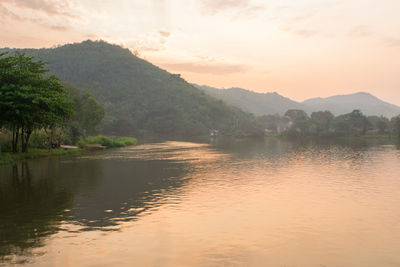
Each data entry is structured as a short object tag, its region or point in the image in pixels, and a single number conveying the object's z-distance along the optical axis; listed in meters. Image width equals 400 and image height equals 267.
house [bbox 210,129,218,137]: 184.98
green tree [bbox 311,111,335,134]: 164.00
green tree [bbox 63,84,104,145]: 82.62
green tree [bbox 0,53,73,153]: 40.09
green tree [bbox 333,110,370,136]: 151.38
